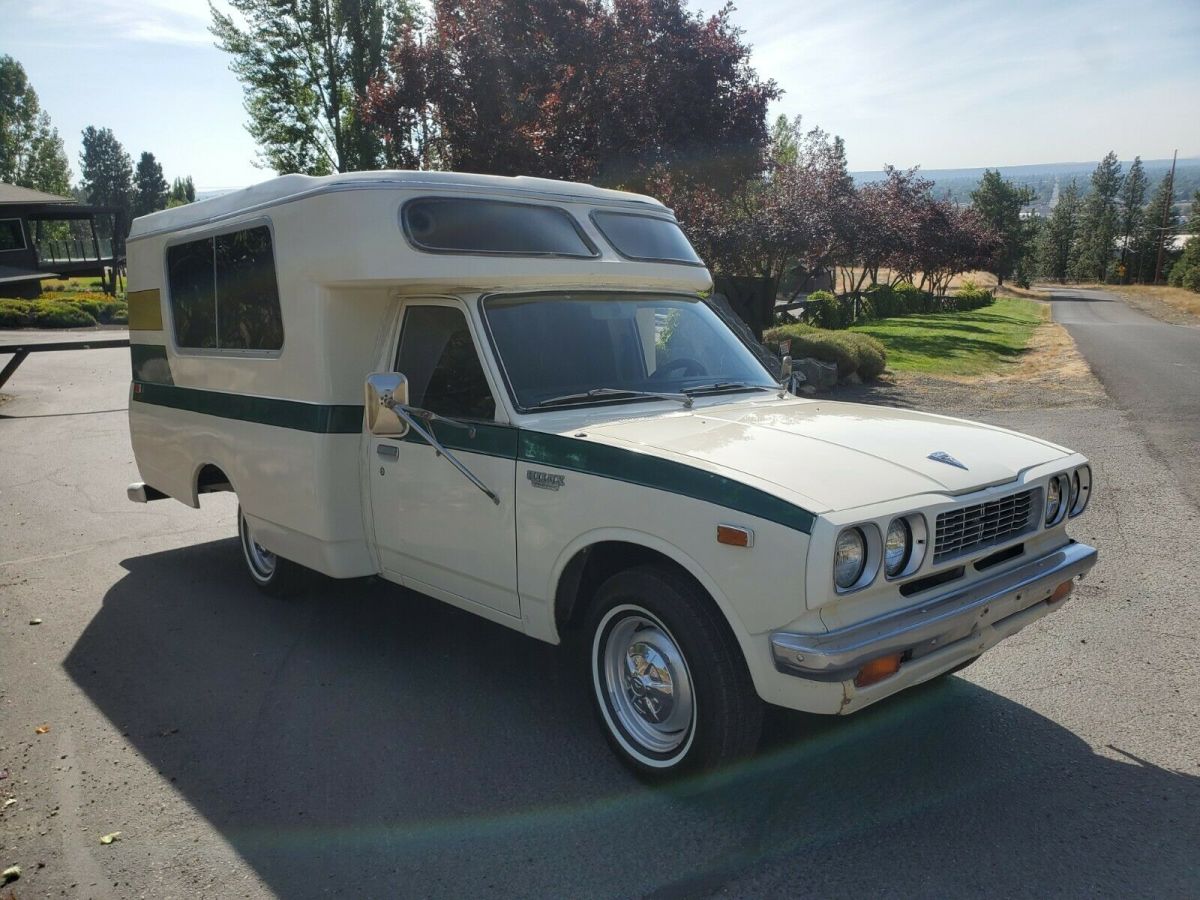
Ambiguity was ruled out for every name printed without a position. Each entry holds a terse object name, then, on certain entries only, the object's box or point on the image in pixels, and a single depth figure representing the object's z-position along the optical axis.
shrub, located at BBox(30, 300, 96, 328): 28.59
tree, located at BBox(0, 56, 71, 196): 62.16
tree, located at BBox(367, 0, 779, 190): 13.38
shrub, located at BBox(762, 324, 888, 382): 16.27
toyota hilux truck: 3.15
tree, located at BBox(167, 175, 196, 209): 108.54
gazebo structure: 36.69
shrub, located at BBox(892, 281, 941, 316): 41.81
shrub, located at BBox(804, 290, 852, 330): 28.42
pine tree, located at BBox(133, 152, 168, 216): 107.68
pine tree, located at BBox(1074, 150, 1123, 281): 103.31
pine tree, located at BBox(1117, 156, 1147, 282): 97.44
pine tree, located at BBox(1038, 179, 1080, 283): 111.69
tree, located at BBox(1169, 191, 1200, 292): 68.50
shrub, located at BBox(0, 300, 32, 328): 27.86
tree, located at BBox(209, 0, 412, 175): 23.95
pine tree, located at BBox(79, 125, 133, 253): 107.06
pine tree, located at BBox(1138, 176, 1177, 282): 94.19
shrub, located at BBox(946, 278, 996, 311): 50.69
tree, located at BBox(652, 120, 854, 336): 14.93
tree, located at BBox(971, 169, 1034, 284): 83.94
